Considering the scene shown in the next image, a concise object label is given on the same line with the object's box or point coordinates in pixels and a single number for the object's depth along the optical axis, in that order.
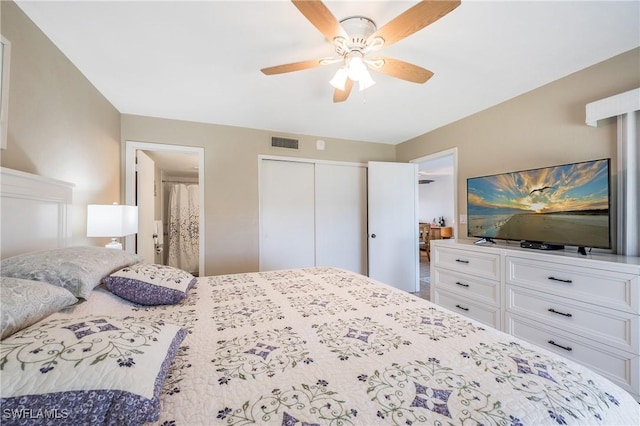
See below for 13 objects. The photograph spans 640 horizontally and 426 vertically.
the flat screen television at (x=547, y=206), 1.84
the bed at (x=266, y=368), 0.58
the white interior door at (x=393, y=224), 3.77
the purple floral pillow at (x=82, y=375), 0.53
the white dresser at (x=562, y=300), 1.55
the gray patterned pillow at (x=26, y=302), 0.74
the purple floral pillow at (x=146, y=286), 1.28
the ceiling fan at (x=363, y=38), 1.18
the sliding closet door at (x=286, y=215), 3.52
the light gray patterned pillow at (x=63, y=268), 1.03
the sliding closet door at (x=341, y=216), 3.82
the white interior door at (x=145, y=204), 2.96
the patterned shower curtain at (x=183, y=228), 5.07
